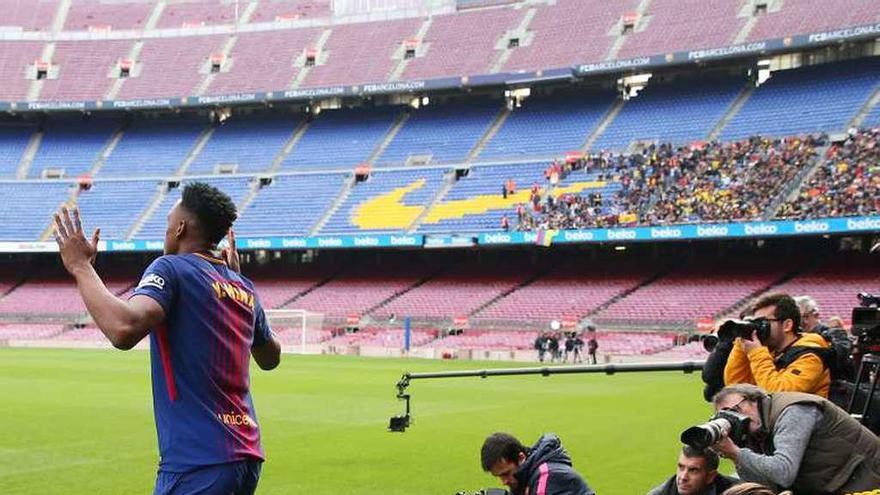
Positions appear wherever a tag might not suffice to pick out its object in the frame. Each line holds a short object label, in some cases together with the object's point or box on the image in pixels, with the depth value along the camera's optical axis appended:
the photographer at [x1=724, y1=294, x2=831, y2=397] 6.71
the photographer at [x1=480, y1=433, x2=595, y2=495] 6.43
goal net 47.50
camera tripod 6.66
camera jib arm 7.21
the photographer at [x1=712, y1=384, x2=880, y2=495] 5.49
